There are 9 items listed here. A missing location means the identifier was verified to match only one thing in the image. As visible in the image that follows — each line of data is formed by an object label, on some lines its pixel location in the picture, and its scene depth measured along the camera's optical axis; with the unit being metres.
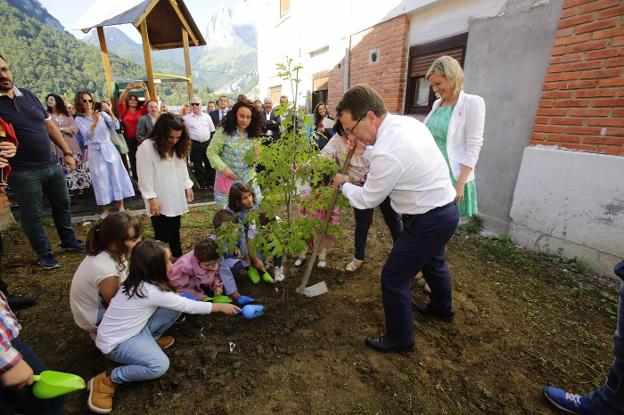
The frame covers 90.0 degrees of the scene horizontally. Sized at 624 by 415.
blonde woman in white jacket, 2.67
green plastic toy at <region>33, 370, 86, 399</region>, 1.29
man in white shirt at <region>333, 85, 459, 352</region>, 1.92
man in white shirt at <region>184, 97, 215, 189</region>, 6.67
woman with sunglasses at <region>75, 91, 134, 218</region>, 4.96
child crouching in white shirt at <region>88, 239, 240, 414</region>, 2.01
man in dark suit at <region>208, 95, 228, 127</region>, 8.38
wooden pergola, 6.42
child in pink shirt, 2.79
